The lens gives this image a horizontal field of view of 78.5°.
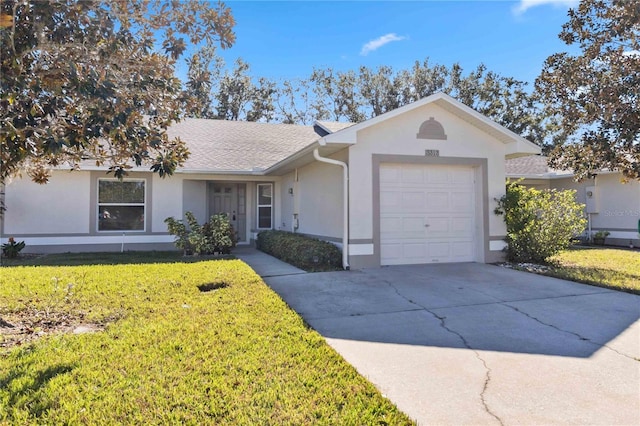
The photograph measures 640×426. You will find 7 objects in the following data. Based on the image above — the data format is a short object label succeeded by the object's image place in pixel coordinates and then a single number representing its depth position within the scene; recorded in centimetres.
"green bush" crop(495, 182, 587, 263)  965
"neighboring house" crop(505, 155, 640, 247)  1436
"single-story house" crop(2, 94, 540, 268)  903
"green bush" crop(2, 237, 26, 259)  1100
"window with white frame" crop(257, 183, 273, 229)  1473
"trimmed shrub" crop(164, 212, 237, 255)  1148
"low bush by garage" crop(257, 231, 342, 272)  927
